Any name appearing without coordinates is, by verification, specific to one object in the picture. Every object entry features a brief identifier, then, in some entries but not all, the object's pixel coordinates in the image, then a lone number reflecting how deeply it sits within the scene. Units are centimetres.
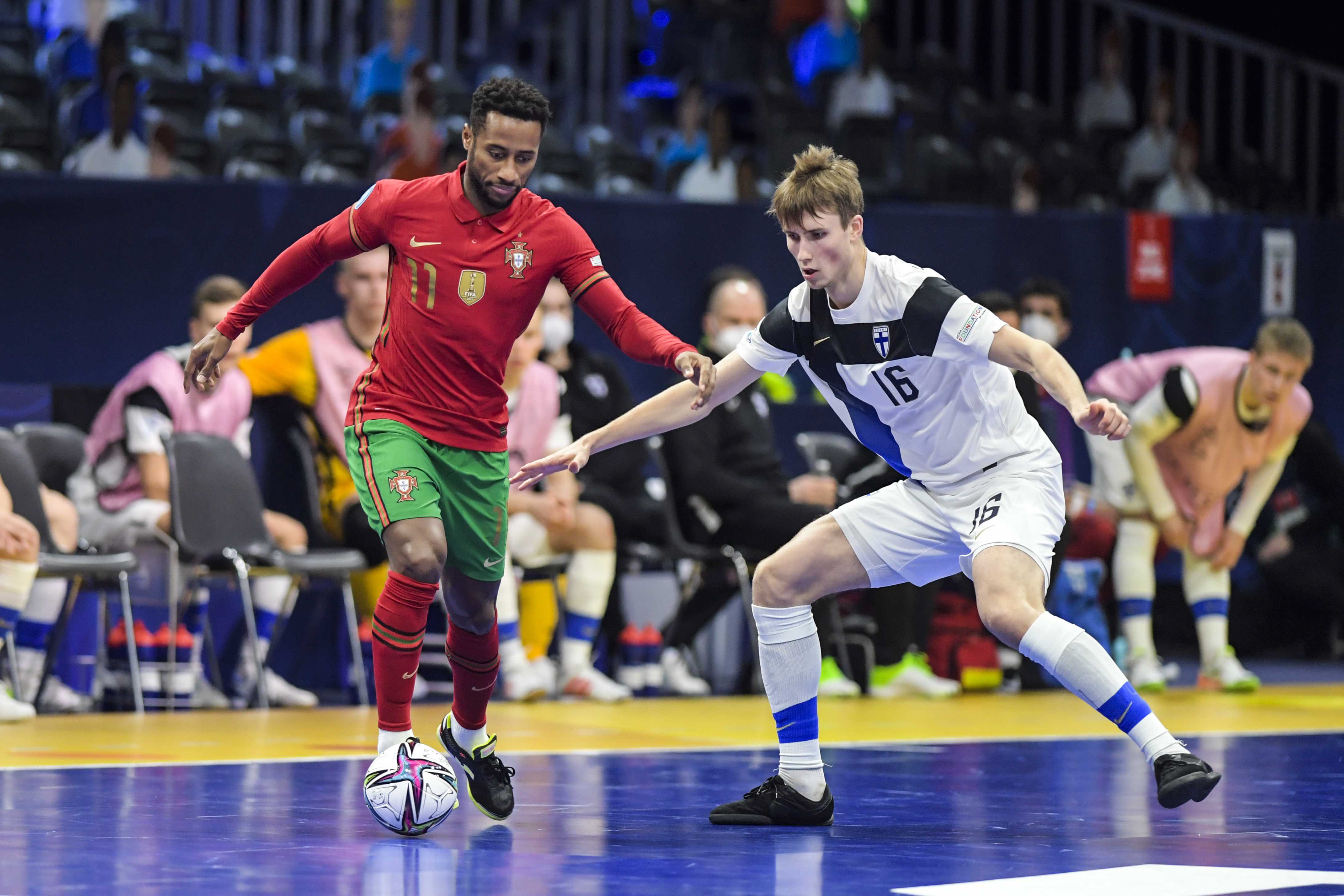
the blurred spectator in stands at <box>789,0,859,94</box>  2719
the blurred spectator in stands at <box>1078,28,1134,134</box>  2764
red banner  2277
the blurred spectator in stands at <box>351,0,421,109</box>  2466
